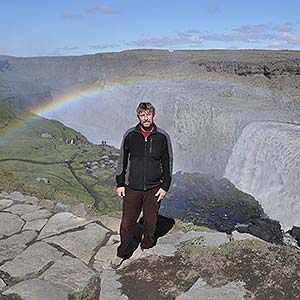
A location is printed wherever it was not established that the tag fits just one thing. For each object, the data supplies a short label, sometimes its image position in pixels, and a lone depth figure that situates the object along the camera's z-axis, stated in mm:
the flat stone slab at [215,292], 3793
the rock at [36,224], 6250
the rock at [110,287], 3993
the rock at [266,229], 15185
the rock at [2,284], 4531
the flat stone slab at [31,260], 4900
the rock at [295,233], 14914
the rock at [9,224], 6145
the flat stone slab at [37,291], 4211
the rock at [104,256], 5236
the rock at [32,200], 7444
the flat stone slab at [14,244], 5369
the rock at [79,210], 6906
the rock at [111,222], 6223
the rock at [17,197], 7570
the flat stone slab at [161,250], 4703
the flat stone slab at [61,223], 6074
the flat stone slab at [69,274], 4613
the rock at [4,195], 7723
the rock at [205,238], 4984
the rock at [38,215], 6637
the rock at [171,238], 5555
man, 4824
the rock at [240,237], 5148
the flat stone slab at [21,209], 6906
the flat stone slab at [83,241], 5477
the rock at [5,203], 7191
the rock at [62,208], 7113
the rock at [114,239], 5773
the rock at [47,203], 7302
